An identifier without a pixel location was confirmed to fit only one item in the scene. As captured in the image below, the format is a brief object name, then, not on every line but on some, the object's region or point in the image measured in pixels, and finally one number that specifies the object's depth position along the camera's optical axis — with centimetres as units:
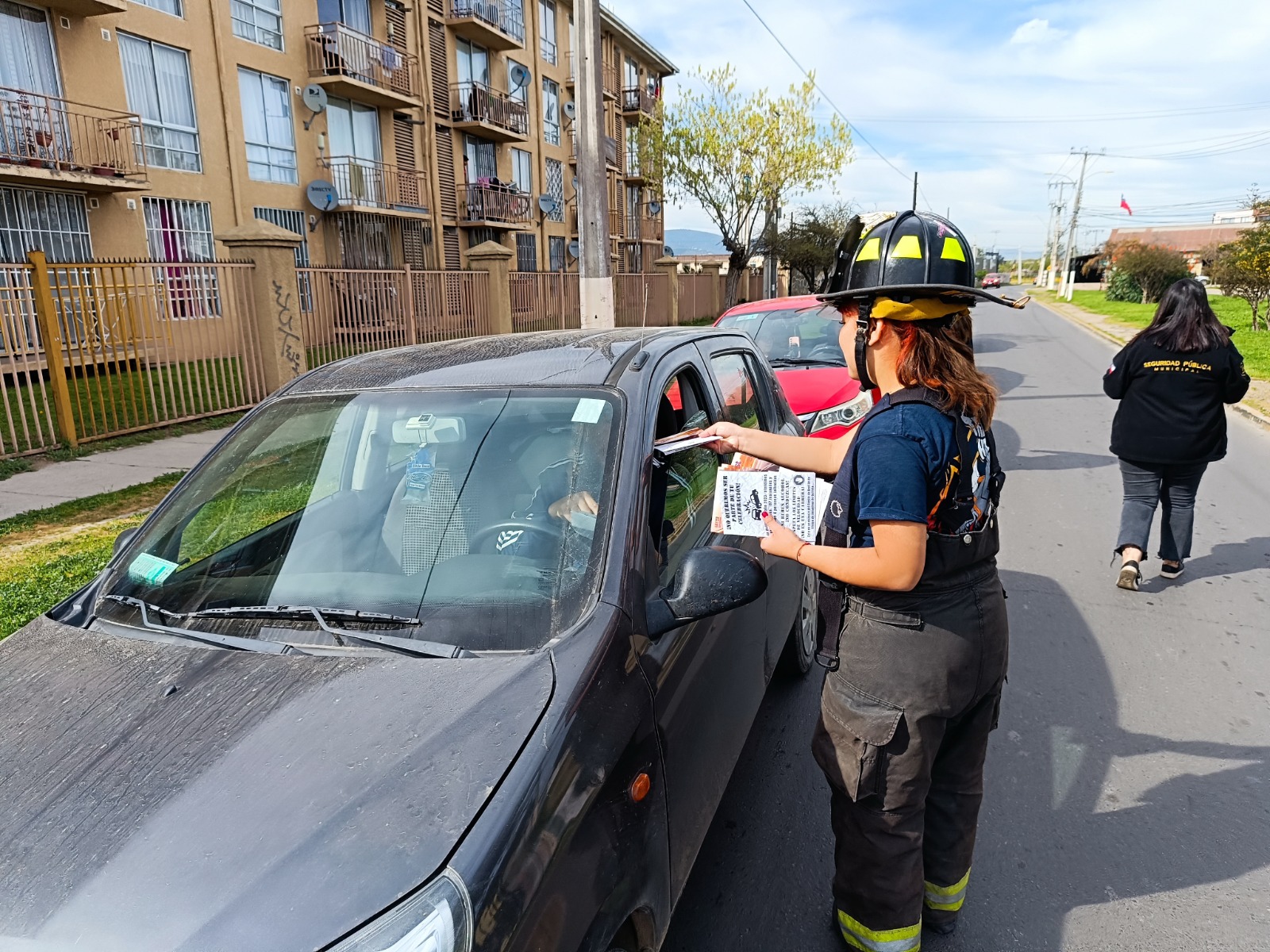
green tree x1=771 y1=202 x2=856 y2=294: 3591
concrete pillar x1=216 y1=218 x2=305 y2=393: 1056
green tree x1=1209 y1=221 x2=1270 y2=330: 1833
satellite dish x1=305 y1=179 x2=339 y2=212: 2062
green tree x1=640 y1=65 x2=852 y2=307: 2627
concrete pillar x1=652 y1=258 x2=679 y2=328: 2594
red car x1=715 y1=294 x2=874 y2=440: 598
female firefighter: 193
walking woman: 477
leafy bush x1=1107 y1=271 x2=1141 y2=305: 4191
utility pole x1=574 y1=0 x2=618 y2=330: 1030
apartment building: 1516
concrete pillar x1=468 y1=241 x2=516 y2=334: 1631
